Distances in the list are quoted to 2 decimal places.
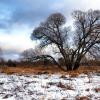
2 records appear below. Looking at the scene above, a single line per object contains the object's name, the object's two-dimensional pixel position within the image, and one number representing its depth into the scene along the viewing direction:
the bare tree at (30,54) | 26.84
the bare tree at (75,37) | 25.89
